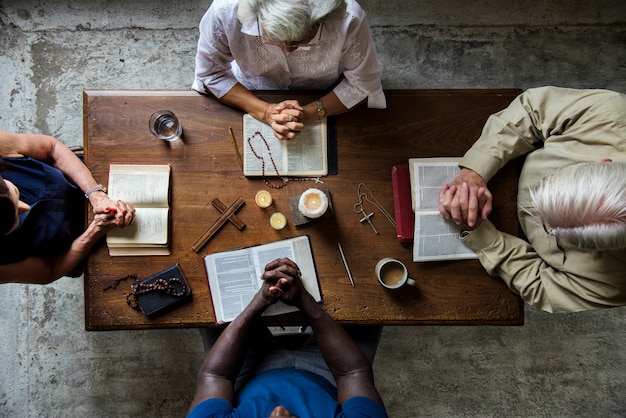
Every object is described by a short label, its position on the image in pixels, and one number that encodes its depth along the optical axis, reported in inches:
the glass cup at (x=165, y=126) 67.2
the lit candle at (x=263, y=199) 66.9
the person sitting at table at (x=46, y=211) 63.8
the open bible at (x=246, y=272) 66.6
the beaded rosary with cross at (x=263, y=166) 67.9
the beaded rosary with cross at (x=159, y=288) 65.2
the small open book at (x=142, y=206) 66.2
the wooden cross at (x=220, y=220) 66.6
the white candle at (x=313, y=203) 64.2
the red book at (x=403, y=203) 66.9
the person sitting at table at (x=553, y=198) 54.0
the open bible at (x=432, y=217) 67.0
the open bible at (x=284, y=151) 68.0
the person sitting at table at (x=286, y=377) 63.3
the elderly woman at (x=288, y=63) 60.5
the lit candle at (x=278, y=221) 66.9
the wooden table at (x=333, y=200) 66.9
